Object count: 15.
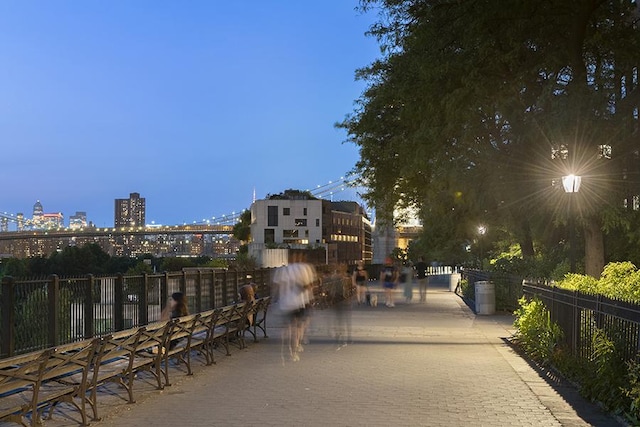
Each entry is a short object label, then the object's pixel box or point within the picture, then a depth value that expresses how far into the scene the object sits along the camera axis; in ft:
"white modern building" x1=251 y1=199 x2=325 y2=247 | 425.28
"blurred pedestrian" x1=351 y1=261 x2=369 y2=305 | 88.33
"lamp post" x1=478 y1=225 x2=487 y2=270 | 138.31
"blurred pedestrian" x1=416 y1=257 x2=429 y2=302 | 106.22
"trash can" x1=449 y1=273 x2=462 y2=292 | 152.25
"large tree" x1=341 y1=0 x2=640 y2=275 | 72.23
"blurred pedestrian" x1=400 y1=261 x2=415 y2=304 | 105.60
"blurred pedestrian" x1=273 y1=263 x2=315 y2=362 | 46.62
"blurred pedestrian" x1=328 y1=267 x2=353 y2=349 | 55.12
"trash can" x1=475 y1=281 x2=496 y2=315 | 77.46
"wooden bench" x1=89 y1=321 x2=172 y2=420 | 26.66
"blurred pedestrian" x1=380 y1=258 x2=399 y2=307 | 89.51
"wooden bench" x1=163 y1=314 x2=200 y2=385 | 34.40
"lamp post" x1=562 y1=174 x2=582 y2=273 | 54.54
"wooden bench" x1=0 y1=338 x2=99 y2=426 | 21.48
